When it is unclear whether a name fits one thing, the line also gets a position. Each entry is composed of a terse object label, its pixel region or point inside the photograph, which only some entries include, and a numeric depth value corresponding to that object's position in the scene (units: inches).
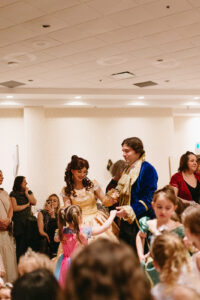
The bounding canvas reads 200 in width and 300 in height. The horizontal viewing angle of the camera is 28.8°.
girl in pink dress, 133.1
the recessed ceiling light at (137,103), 400.5
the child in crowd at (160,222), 113.9
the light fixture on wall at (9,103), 358.0
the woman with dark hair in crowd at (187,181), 198.8
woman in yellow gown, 158.7
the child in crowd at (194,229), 91.7
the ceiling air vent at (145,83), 337.4
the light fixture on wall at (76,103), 380.8
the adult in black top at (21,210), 246.7
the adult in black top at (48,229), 251.4
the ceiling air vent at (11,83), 308.6
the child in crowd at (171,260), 72.6
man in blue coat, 140.0
